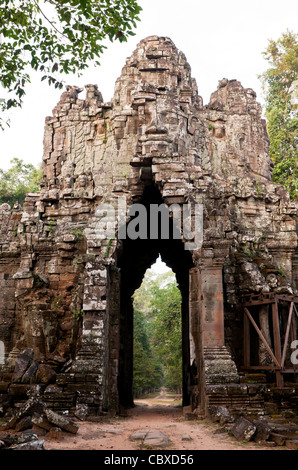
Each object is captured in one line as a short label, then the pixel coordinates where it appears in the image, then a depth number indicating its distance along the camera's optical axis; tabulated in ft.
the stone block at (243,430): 22.50
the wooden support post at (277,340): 32.12
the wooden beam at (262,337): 32.47
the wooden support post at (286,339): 32.40
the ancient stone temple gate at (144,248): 32.09
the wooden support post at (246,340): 35.70
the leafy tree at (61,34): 26.81
